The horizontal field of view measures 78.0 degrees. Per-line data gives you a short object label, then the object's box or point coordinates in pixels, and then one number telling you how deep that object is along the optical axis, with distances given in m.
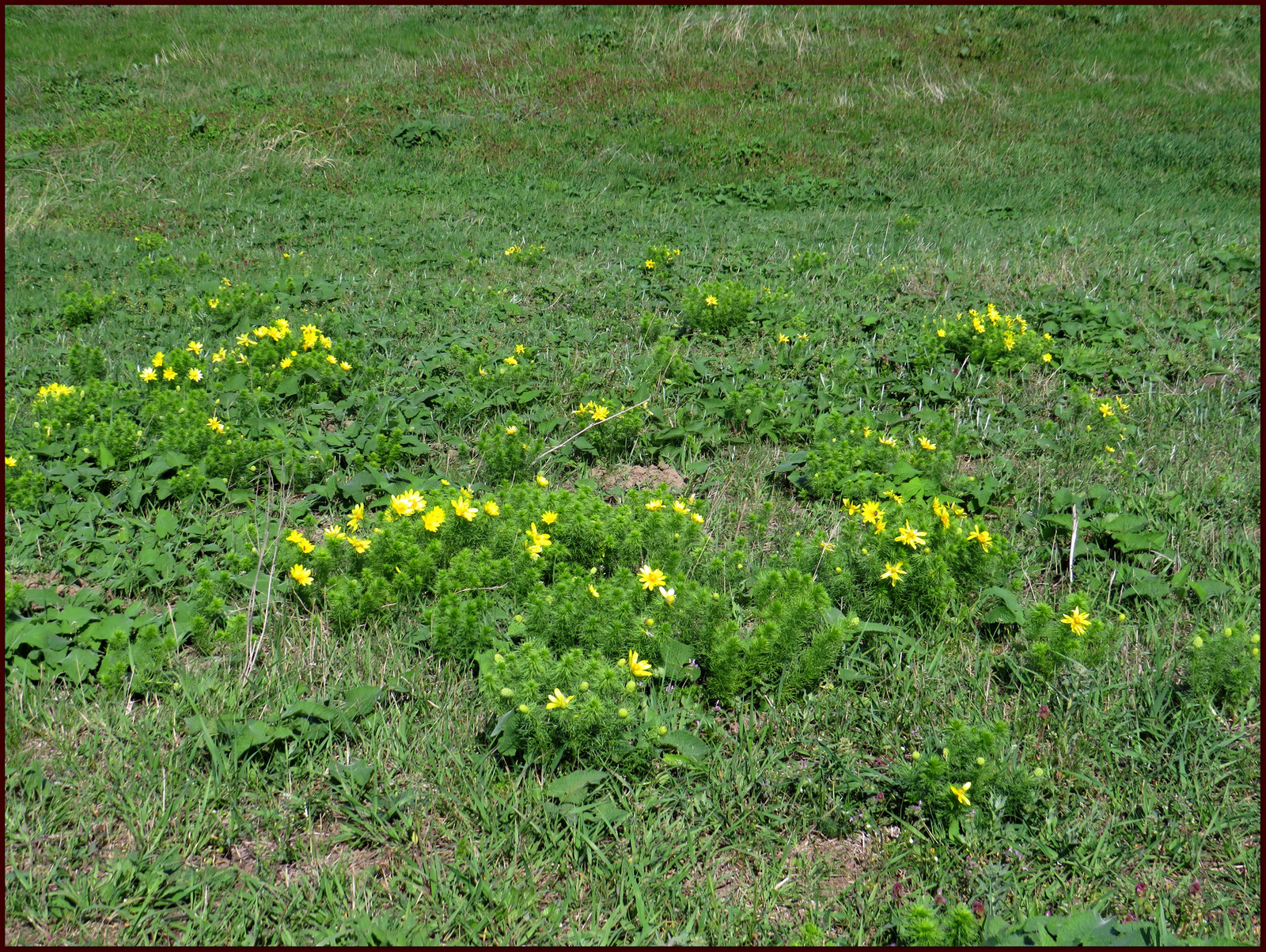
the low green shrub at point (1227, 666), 2.34
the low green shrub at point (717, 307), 5.25
